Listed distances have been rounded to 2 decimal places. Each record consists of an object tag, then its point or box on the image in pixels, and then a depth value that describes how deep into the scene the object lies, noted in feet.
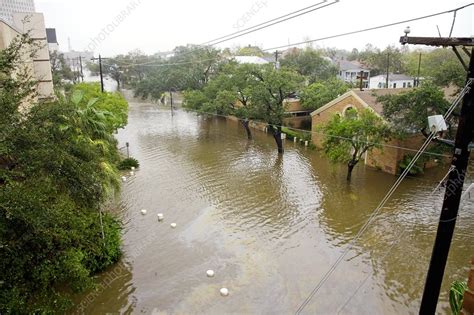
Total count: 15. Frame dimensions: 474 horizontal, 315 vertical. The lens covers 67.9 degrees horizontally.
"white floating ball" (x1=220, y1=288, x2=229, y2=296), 30.43
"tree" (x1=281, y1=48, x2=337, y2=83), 136.36
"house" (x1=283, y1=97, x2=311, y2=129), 98.22
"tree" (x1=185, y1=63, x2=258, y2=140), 79.41
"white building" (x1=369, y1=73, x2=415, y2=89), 142.70
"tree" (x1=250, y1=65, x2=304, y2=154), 70.79
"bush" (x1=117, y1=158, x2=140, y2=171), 63.31
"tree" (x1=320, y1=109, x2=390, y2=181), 53.47
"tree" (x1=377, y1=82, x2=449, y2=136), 50.03
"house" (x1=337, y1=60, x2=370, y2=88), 167.94
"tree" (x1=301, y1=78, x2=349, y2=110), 86.58
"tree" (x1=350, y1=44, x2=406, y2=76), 169.37
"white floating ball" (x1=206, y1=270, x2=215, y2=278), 33.04
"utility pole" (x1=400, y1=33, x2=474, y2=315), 16.07
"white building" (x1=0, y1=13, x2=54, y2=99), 50.19
